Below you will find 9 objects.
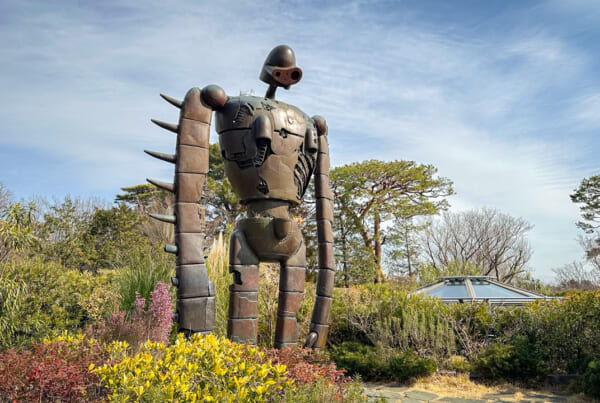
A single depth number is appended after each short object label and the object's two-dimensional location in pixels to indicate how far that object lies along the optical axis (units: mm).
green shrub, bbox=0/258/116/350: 5488
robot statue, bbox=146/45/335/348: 3559
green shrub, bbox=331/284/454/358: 5535
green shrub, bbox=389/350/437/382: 4914
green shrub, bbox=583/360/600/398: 4160
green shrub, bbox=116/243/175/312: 6117
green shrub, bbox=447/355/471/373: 5074
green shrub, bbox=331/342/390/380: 5168
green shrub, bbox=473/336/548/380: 4887
